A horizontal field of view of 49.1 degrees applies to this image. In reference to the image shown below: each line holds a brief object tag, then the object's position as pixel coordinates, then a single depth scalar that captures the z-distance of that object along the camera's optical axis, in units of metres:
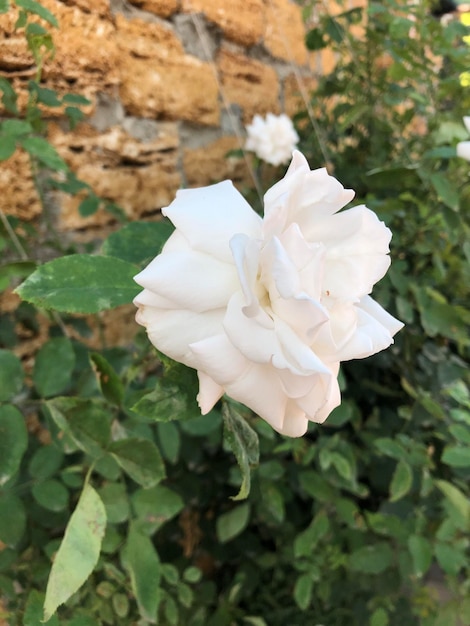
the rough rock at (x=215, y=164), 1.04
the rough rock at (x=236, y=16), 1.00
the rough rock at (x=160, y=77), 0.86
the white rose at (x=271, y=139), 1.08
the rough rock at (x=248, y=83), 1.11
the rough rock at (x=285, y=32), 1.24
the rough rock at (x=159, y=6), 0.86
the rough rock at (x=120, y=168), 0.81
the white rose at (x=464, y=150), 0.59
